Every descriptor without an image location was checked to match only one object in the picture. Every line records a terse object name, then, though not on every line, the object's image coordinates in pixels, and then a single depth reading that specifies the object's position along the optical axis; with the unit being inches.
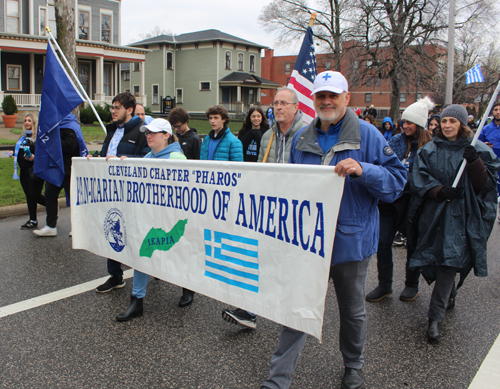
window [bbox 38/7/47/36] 1182.9
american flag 173.3
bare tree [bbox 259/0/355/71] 1323.8
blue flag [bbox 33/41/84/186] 218.1
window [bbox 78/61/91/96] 1286.9
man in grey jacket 149.6
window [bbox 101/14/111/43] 1373.0
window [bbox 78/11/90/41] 1316.4
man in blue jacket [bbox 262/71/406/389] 107.7
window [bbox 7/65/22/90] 1167.0
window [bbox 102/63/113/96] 1393.9
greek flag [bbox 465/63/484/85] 389.1
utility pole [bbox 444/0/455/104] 619.2
